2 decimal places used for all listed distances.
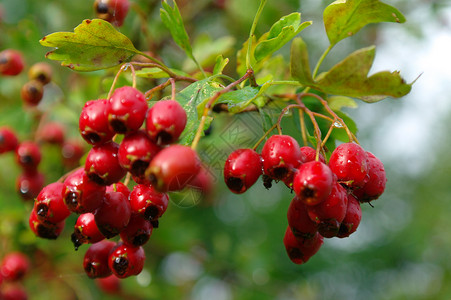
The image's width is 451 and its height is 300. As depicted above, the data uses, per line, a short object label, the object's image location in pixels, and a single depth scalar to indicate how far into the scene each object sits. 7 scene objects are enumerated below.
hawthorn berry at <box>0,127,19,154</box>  0.49
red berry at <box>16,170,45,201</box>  0.49
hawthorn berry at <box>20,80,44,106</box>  0.50
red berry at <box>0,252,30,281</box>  0.51
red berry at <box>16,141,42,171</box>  0.49
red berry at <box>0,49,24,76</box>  0.53
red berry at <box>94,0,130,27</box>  0.43
